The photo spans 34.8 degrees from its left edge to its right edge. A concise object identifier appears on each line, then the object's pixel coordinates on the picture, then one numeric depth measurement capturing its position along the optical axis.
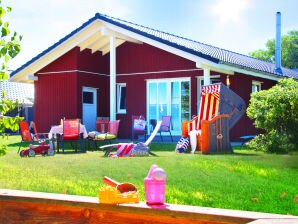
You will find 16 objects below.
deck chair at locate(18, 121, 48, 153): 12.82
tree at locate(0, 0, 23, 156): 3.43
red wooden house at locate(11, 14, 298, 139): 16.75
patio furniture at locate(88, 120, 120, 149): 13.48
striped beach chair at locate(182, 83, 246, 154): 11.05
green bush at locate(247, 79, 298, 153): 11.44
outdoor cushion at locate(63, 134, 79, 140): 12.77
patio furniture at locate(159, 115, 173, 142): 16.15
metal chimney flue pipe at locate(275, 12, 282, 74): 22.73
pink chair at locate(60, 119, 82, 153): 12.77
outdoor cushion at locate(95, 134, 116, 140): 13.41
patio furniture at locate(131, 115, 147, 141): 15.63
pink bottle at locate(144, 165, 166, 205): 2.72
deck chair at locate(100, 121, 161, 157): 10.85
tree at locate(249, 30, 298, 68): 55.84
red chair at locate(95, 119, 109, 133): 16.02
